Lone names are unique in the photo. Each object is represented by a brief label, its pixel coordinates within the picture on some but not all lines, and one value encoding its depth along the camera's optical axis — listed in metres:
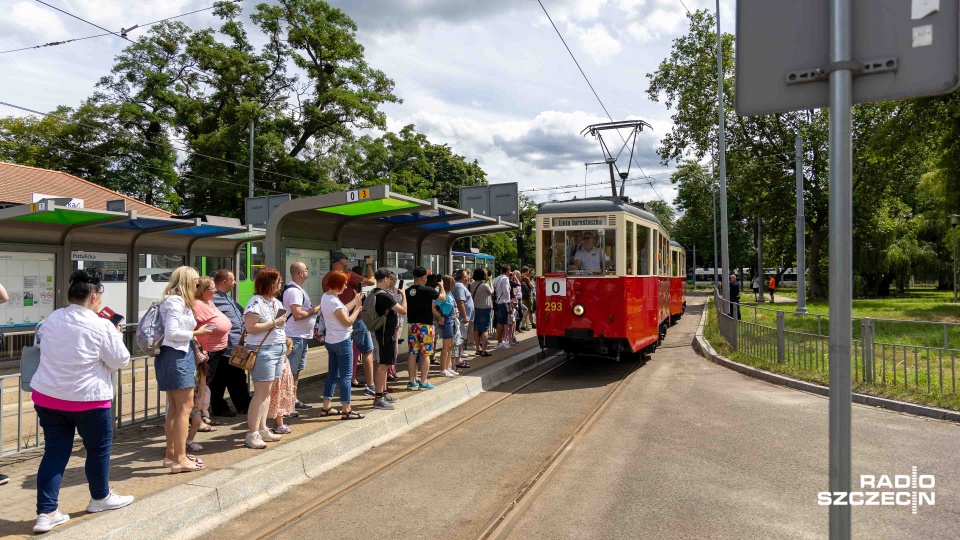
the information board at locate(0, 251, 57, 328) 12.05
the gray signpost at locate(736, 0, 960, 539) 2.06
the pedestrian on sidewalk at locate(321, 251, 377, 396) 8.02
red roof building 25.00
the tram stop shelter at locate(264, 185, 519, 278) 10.06
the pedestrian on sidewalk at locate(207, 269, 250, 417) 7.06
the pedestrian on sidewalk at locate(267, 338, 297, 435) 6.66
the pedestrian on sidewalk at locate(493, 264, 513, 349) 14.55
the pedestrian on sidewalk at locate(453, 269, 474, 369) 11.55
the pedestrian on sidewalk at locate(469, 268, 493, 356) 12.87
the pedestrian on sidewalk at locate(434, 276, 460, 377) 10.27
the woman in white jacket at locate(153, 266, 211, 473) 5.11
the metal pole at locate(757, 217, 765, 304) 37.49
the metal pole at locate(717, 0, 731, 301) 19.01
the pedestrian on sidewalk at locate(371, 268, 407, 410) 8.02
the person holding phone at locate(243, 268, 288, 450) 6.11
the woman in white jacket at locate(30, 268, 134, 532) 4.24
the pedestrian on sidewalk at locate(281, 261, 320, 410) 6.92
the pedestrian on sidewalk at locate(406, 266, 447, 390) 8.93
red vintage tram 11.10
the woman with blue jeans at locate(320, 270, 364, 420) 7.19
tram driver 11.27
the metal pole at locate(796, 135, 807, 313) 21.27
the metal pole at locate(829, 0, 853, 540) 2.09
